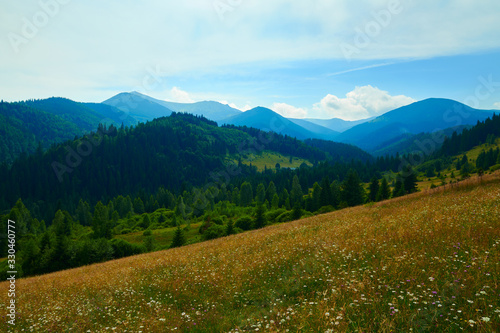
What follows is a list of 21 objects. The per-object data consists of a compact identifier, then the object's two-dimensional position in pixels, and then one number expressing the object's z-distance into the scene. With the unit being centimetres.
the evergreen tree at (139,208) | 14588
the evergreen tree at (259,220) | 6016
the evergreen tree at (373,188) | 7652
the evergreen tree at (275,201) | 10309
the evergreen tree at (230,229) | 5194
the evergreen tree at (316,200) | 7922
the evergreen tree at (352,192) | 7306
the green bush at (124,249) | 5406
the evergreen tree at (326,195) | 7794
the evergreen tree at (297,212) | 5992
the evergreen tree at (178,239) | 4898
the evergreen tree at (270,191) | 12619
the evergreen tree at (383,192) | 6662
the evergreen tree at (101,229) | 7775
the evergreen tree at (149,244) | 6015
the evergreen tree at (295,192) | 10912
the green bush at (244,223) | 6250
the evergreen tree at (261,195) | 13048
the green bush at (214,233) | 5691
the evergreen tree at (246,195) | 13212
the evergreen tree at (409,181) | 6181
